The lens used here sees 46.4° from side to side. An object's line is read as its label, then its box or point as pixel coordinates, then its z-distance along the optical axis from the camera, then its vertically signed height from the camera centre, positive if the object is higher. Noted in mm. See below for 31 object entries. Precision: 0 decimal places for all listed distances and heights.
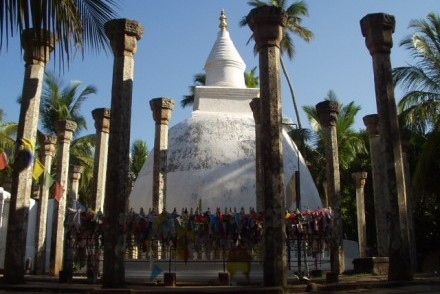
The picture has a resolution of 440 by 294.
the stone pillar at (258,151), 15819 +3006
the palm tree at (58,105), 26328 +7399
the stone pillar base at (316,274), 13392 -661
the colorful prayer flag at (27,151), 11508 +2143
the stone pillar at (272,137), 9305 +2122
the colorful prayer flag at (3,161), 13648 +2296
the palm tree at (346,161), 29000 +4859
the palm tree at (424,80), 18359 +5936
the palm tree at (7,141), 22156 +4565
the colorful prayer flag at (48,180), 14703 +1923
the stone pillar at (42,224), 17094 +809
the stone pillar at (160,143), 15992 +3322
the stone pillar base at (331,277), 10758 -592
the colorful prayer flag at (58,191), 16047 +1776
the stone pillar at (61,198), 16281 +1633
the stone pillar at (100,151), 15930 +3056
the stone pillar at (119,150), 9656 +1926
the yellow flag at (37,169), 13273 +2012
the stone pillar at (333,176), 13467 +2026
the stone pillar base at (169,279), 11473 -676
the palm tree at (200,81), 35094 +11344
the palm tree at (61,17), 4590 +2194
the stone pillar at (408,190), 18000 +2073
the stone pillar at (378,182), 16078 +2110
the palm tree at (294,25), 29938 +12789
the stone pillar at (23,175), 10930 +1627
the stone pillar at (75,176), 19900 +2792
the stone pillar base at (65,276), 12133 -643
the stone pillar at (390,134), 10570 +2482
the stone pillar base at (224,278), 12266 -699
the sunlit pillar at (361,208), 20166 +1621
